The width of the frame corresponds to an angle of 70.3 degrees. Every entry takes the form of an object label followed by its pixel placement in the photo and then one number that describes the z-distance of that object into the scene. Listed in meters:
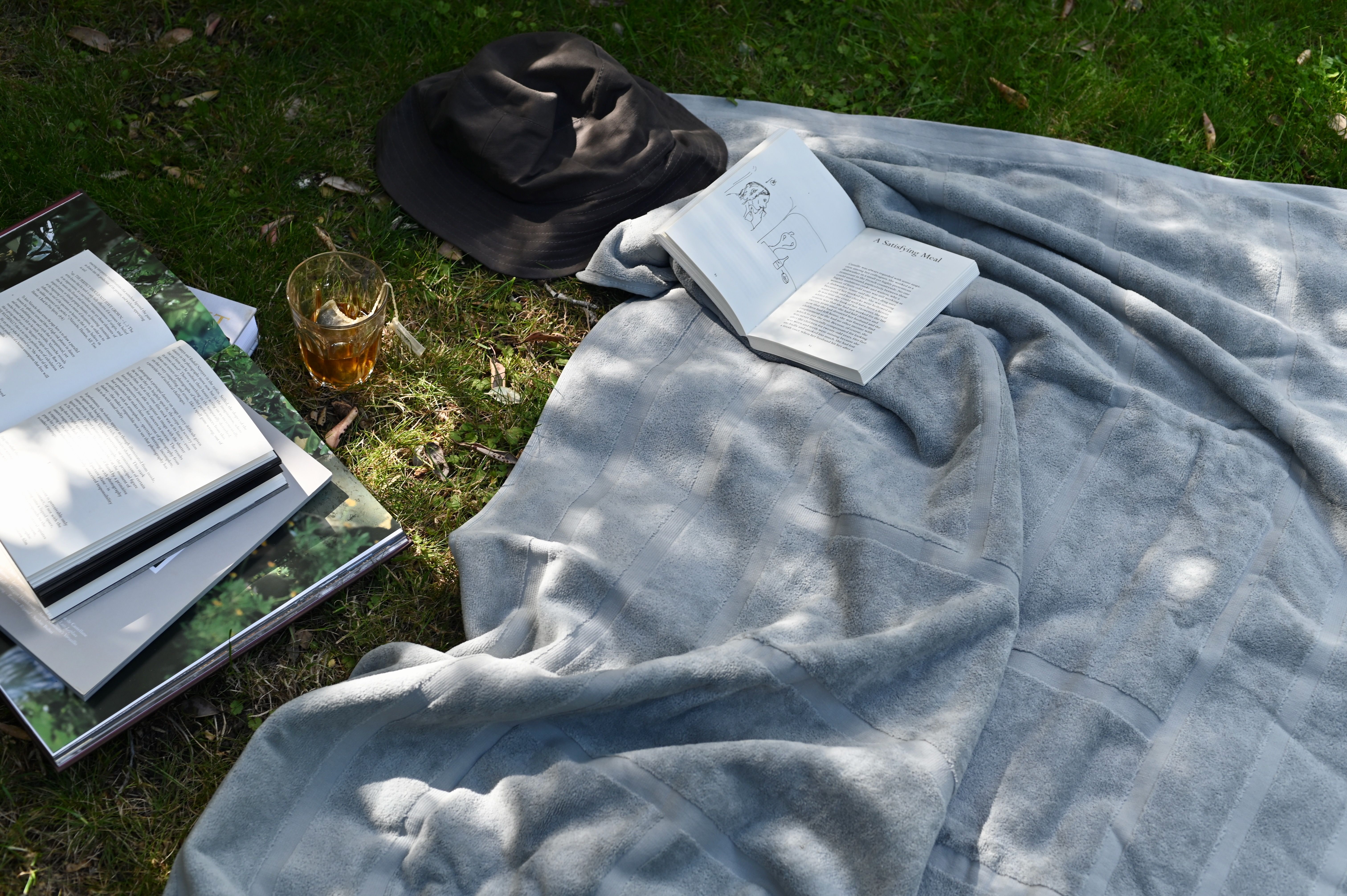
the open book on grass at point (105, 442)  1.72
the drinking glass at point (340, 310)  2.17
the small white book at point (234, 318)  2.26
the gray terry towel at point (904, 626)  1.60
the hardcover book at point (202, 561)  1.72
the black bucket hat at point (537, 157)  2.57
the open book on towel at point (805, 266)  2.28
